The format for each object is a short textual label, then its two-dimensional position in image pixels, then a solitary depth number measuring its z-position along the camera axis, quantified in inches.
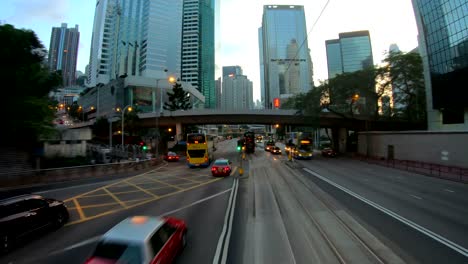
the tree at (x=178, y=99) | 2906.0
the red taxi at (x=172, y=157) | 1515.7
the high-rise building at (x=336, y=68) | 7350.4
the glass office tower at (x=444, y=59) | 1385.3
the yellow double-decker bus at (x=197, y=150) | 1121.4
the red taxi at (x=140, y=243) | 191.8
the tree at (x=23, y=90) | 693.9
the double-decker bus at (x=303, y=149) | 1500.6
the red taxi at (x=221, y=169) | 846.5
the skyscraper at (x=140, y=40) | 4751.5
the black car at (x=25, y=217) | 281.1
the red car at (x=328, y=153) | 1705.2
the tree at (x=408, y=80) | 1451.8
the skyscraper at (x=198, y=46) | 6250.0
